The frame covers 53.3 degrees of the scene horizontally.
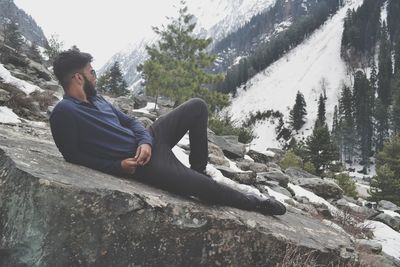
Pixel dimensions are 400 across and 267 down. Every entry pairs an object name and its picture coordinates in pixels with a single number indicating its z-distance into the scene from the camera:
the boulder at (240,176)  9.99
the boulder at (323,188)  13.88
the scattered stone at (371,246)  6.24
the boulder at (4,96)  9.25
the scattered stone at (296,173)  17.86
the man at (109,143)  4.00
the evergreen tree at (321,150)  39.00
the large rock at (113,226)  3.05
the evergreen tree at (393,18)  146.12
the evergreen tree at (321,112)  115.25
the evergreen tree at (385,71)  112.69
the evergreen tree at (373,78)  122.75
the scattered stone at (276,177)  12.10
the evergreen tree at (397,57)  119.50
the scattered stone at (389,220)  10.48
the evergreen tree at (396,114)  92.00
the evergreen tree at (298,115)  117.19
